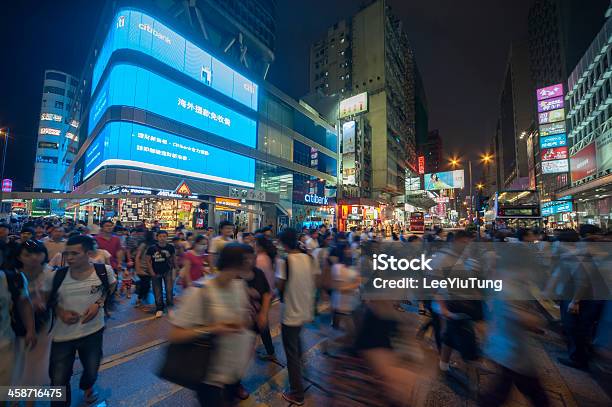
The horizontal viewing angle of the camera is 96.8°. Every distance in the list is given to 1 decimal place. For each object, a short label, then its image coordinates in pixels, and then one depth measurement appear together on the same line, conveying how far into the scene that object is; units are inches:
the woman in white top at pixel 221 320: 77.9
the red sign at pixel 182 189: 466.8
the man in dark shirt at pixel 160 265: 250.6
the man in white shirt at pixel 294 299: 126.7
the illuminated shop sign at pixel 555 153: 1141.7
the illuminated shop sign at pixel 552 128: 1161.4
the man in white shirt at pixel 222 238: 240.2
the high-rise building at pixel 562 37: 1747.0
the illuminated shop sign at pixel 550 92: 1185.4
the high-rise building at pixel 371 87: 2086.6
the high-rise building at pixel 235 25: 1208.3
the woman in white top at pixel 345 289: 145.3
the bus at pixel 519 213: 713.7
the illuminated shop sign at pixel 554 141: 1149.1
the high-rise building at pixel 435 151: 7106.8
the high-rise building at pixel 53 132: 2508.6
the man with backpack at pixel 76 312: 106.9
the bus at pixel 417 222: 1325.0
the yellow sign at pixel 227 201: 1065.5
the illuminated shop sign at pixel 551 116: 1154.7
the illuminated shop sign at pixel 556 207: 1233.4
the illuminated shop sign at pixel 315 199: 1544.0
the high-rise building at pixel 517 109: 3503.9
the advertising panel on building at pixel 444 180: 1956.2
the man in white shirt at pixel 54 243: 257.9
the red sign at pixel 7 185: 1565.2
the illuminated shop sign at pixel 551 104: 1172.1
